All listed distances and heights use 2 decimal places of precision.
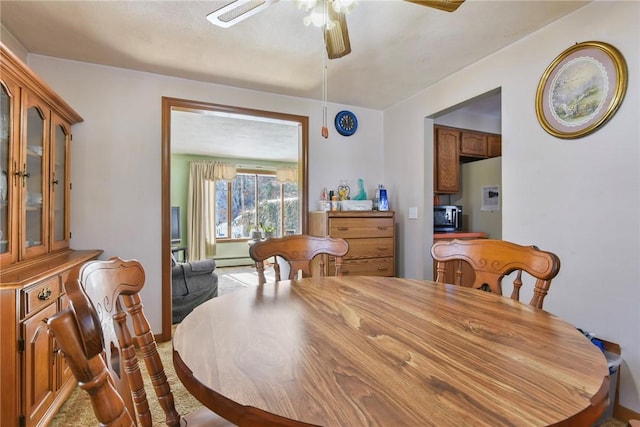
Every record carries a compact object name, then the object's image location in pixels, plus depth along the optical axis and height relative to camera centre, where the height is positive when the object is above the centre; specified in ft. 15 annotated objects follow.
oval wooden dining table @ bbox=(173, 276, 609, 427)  1.64 -1.05
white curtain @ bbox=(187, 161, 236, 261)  21.26 +0.63
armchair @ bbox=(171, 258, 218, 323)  10.38 -2.41
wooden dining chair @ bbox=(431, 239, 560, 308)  3.88 -0.68
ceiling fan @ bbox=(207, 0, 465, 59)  4.11 +2.98
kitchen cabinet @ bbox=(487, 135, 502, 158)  12.67 +2.89
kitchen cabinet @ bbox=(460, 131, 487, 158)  12.08 +2.82
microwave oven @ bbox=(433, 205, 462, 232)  11.62 -0.13
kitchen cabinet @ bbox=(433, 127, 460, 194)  11.58 +2.10
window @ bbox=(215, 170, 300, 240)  22.65 +0.80
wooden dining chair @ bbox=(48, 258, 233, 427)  1.39 -0.79
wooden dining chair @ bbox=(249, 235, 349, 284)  5.39 -0.63
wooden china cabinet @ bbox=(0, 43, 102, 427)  4.45 -0.66
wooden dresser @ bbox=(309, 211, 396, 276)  9.37 -0.66
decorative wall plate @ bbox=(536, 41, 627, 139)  5.51 +2.42
